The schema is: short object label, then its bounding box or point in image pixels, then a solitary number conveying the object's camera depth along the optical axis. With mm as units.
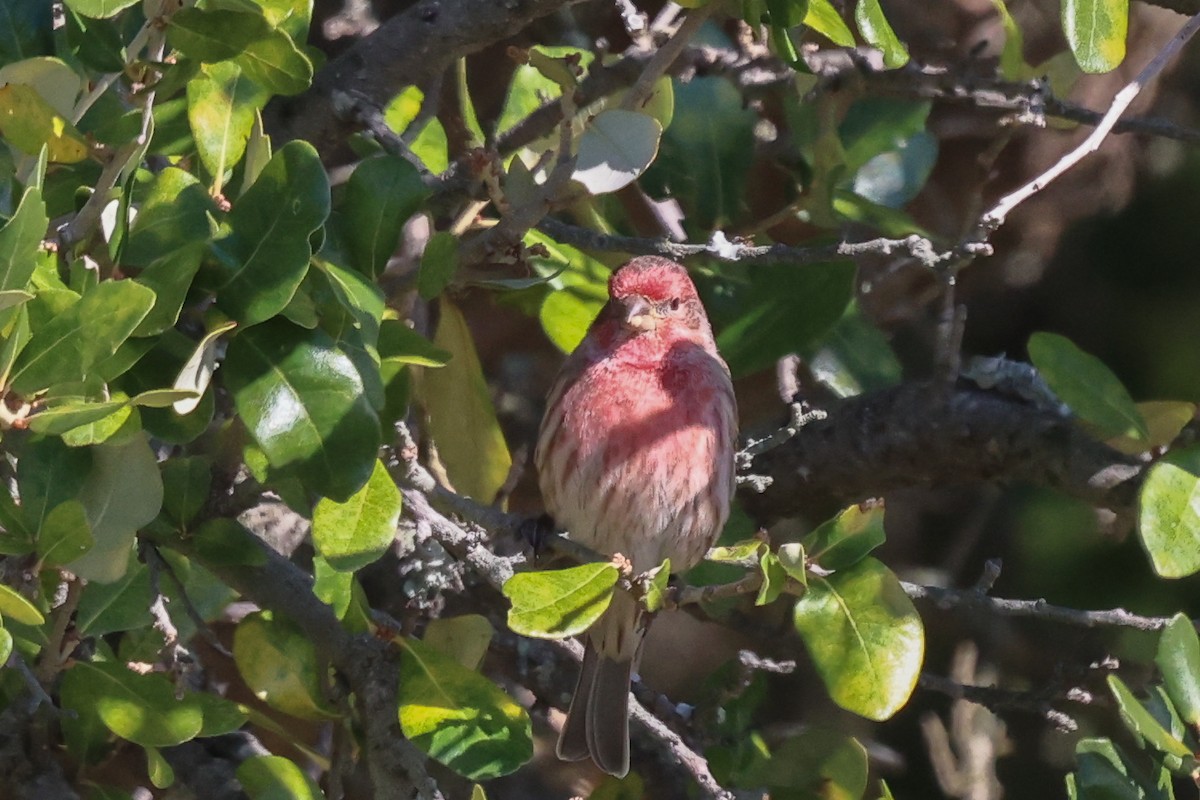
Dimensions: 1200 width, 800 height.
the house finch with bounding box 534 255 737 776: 8125
